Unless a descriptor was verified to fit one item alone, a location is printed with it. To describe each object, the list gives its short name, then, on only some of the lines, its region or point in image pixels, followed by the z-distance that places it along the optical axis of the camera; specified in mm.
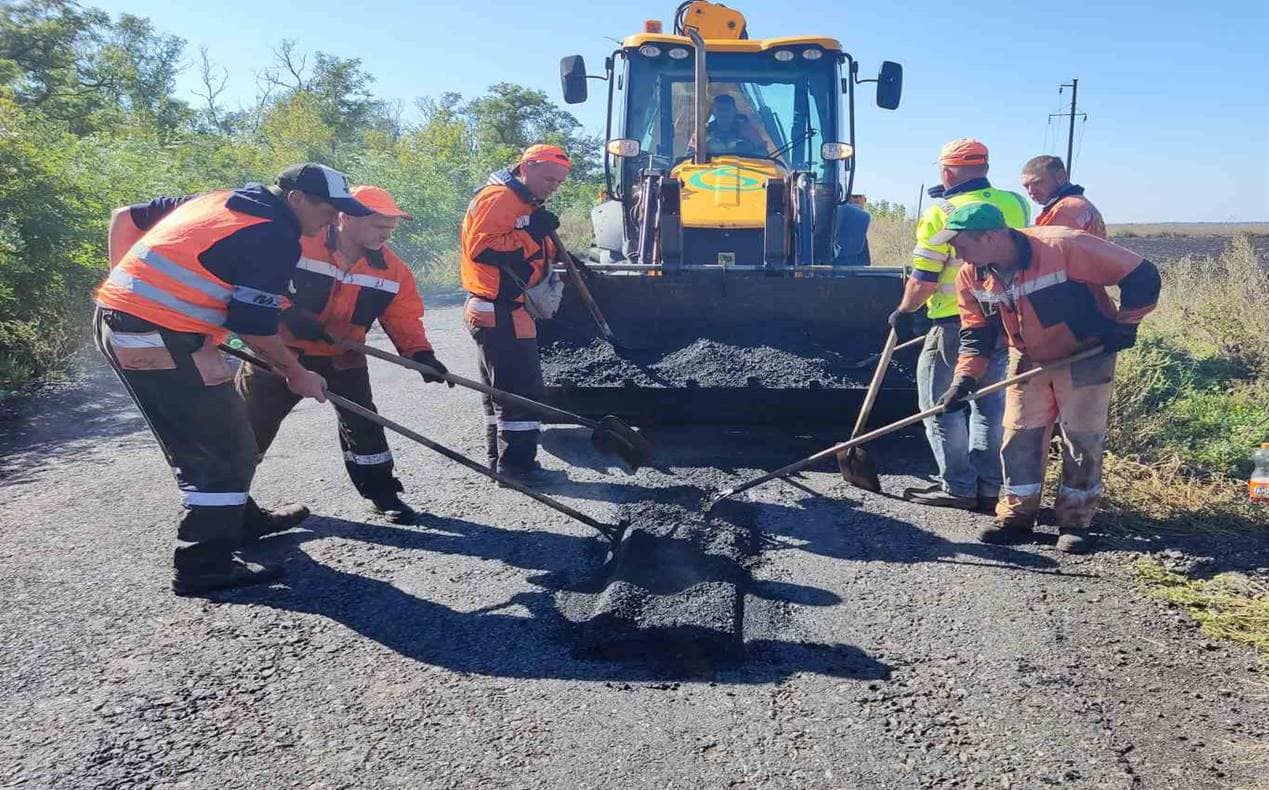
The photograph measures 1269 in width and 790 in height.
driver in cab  6754
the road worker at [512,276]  4562
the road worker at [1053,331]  3715
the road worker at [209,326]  3164
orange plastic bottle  3975
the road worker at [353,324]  3930
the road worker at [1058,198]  4453
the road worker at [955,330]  4367
